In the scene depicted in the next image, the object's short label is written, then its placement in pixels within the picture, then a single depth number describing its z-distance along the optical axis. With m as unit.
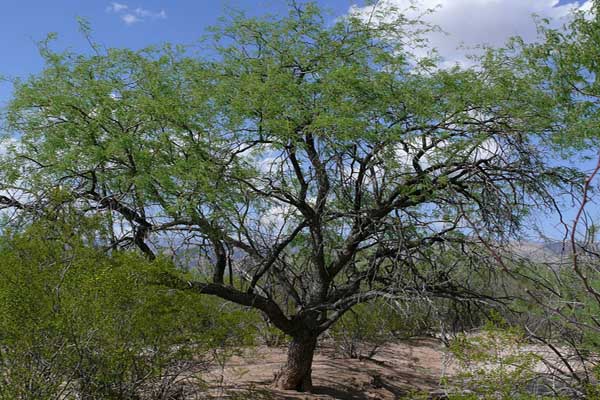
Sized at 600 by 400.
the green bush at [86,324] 7.11
